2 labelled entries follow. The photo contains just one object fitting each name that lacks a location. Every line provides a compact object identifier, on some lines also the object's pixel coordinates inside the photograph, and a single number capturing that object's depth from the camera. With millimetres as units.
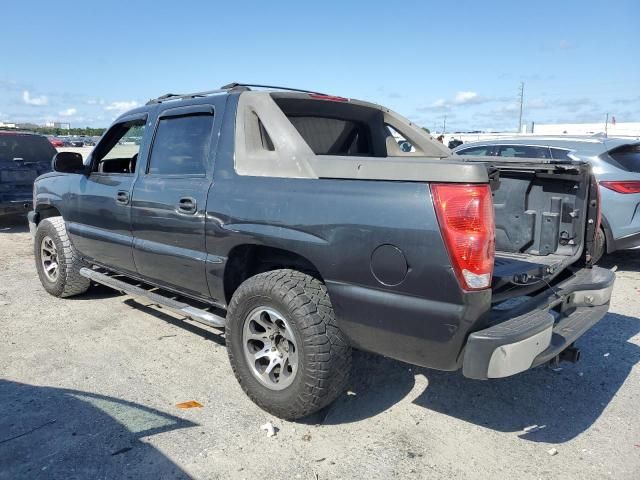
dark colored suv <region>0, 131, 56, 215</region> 9373
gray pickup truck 2496
